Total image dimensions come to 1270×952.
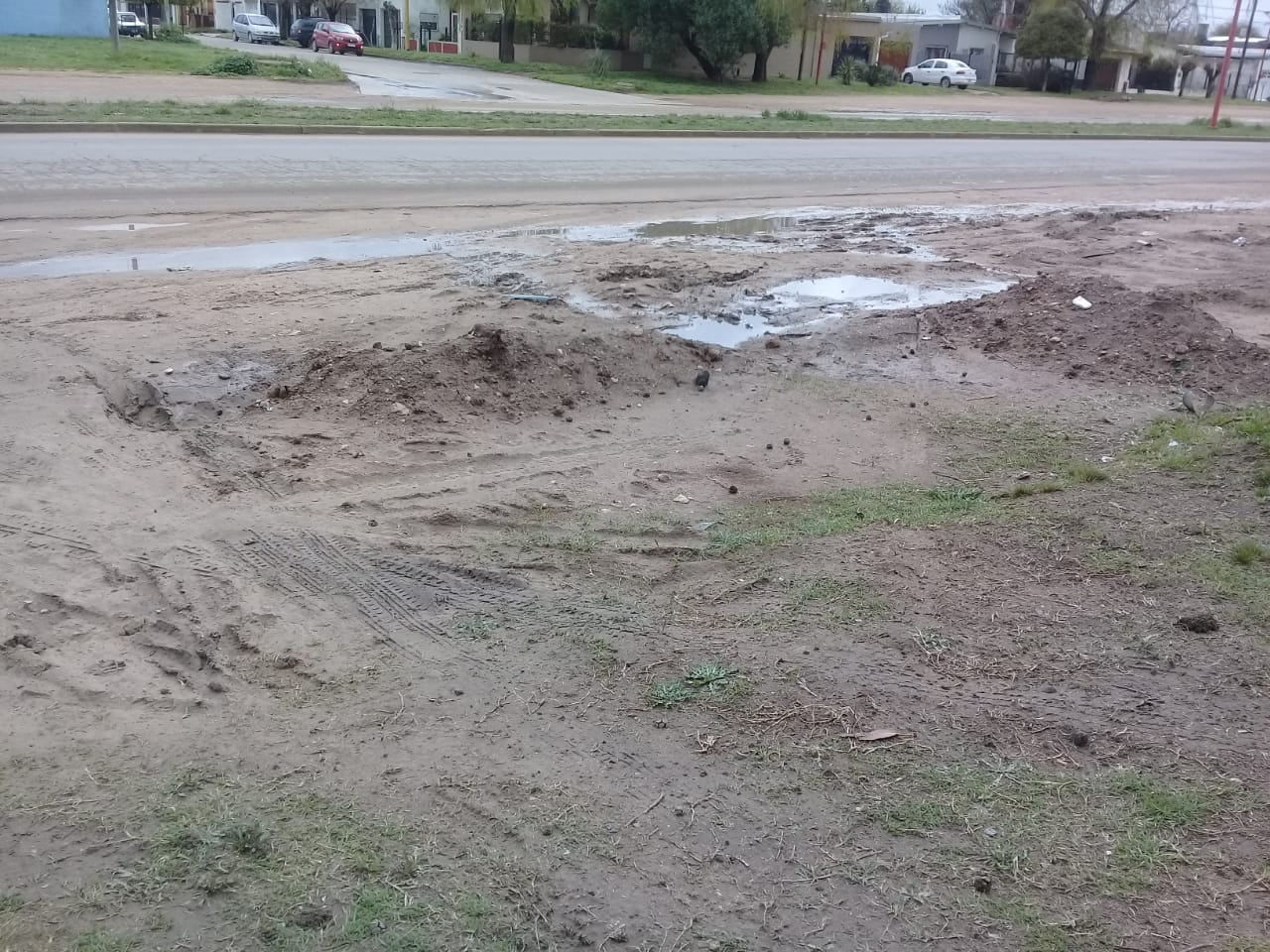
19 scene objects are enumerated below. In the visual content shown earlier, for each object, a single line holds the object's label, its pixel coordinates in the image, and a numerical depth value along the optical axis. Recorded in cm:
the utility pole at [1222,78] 3738
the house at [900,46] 5681
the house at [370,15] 7081
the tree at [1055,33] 5991
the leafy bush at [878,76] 5391
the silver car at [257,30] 6297
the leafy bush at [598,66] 4688
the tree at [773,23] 4509
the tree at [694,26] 4459
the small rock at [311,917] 296
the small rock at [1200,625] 456
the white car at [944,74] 5822
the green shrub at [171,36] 5618
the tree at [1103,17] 5997
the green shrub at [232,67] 3416
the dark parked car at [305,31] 6078
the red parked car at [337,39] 5622
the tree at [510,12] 5312
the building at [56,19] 5181
